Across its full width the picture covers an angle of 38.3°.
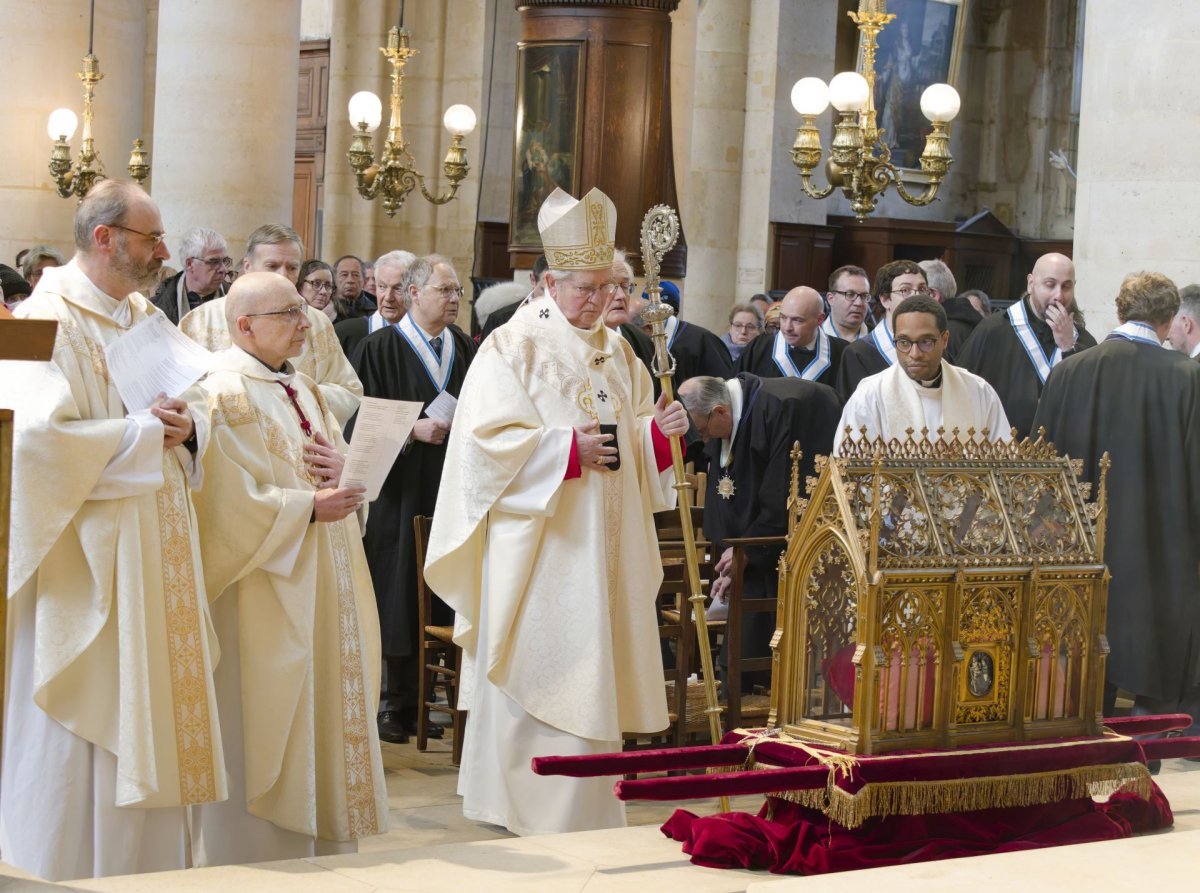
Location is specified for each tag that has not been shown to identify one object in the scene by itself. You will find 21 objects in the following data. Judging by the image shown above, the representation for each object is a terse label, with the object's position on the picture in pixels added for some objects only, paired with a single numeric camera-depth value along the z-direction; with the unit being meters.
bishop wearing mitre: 5.58
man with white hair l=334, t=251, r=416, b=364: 8.41
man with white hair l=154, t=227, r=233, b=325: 8.06
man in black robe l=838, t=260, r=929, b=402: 8.07
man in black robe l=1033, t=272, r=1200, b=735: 6.82
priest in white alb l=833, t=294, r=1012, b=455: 6.38
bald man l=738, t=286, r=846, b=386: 8.77
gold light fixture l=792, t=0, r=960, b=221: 10.23
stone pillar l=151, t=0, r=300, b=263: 10.43
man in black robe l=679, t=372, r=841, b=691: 7.14
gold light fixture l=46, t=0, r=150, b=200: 14.06
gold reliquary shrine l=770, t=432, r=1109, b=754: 4.05
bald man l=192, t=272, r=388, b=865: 4.75
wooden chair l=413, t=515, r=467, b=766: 6.84
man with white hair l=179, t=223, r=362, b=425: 6.50
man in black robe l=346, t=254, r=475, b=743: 7.41
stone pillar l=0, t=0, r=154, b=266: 14.31
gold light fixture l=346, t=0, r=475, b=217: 13.25
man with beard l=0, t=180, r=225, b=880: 4.30
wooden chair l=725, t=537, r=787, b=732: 6.48
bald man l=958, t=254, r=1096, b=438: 7.79
